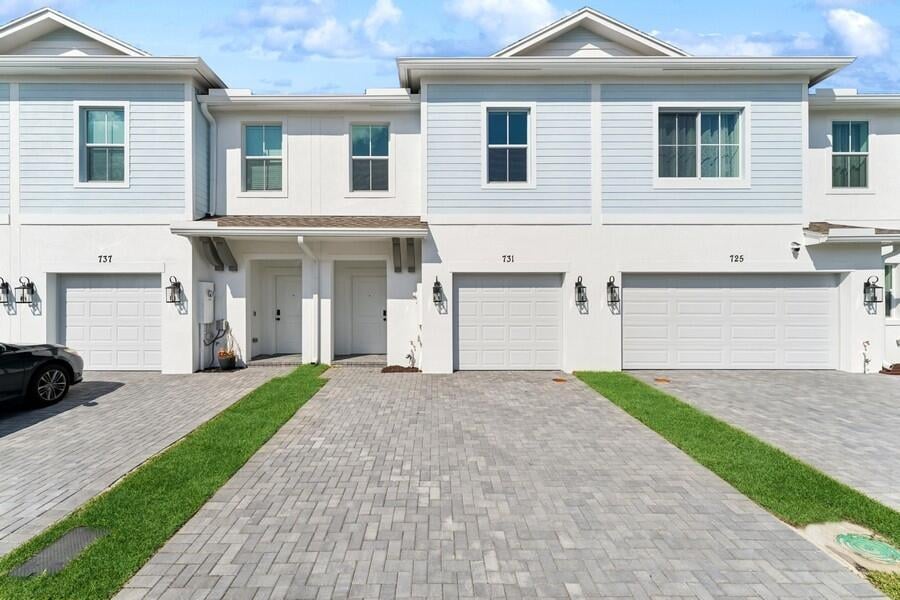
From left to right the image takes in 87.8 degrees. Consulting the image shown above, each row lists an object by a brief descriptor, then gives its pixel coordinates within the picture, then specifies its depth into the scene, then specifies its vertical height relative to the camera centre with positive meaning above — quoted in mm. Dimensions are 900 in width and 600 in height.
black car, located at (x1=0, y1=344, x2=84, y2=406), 7105 -1207
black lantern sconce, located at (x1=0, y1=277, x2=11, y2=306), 10203 +102
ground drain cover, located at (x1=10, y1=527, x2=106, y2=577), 3242 -1884
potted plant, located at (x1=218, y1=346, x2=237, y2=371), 10758 -1449
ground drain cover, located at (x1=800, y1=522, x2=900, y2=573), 3359 -1896
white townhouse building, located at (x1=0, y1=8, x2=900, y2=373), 10242 +1836
